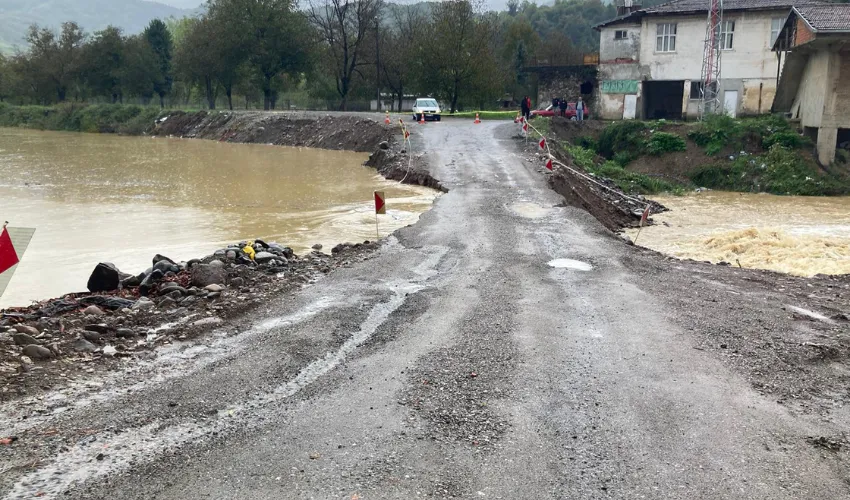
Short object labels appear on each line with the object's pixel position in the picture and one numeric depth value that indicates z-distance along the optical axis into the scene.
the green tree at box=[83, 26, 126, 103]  85.81
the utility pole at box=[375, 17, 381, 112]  68.60
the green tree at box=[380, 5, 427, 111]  65.06
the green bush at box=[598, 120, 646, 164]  37.59
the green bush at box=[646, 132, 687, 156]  36.16
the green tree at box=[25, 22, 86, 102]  89.50
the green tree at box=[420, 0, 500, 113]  58.31
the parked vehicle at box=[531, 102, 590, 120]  48.16
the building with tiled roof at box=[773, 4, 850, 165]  30.16
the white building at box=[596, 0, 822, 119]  44.03
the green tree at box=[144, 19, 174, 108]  87.56
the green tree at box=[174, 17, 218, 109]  73.89
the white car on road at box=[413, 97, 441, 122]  49.34
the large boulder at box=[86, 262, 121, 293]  11.70
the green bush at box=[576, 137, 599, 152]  40.25
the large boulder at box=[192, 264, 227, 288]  11.22
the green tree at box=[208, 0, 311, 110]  69.81
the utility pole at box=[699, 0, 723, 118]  43.56
